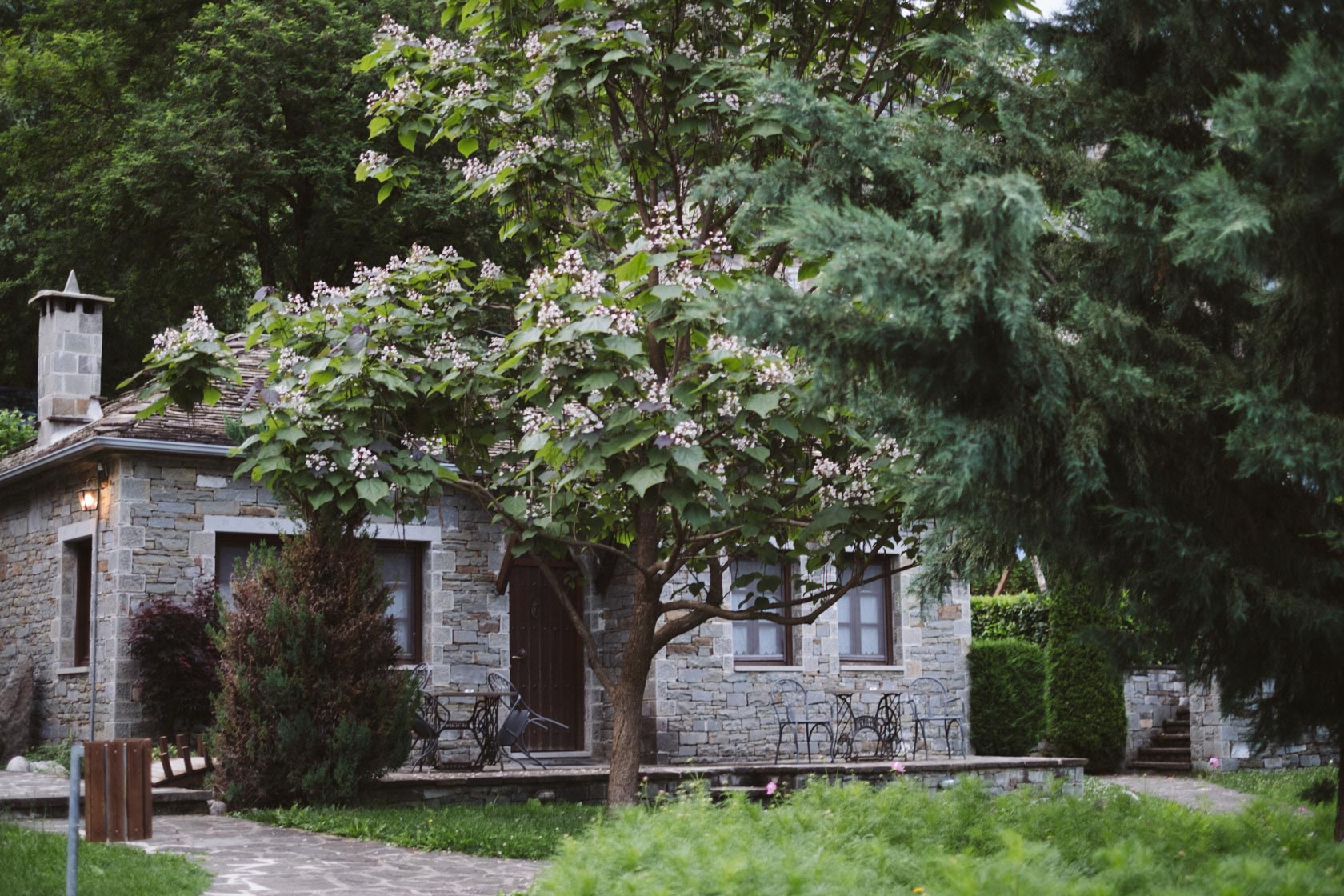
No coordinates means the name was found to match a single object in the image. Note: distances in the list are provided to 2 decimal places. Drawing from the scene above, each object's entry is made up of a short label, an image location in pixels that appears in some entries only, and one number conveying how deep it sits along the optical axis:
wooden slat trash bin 7.42
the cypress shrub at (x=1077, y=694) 16.92
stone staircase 17.27
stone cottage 13.45
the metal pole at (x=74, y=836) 5.84
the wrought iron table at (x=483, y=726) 13.20
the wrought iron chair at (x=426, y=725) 12.52
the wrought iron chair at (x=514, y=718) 12.70
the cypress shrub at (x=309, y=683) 10.72
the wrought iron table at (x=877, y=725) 15.37
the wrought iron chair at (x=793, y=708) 15.88
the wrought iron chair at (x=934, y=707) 16.86
